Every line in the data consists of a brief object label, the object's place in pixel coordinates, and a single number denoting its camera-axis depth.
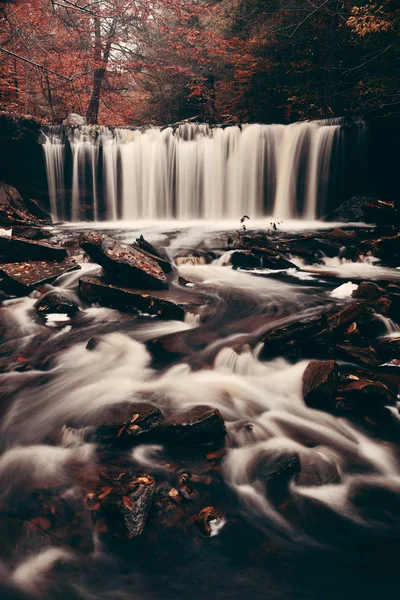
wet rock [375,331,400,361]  4.73
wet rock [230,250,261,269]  8.93
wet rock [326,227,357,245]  10.04
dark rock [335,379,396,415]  3.88
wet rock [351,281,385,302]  6.53
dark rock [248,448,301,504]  2.96
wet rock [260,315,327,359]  4.98
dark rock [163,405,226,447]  3.37
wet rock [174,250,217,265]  9.27
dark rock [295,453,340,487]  3.04
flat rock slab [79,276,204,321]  6.21
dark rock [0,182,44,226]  11.10
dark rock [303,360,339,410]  3.97
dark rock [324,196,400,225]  10.41
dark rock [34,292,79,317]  6.37
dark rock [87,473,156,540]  2.54
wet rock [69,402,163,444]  3.38
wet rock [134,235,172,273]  8.10
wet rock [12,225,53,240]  9.66
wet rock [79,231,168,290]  6.65
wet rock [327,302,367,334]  5.21
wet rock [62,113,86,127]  15.38
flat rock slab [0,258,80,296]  6.90
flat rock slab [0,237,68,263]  7.60
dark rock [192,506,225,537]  2.60
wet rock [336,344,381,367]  4.60
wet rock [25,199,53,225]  13.90
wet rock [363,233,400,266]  9.20
